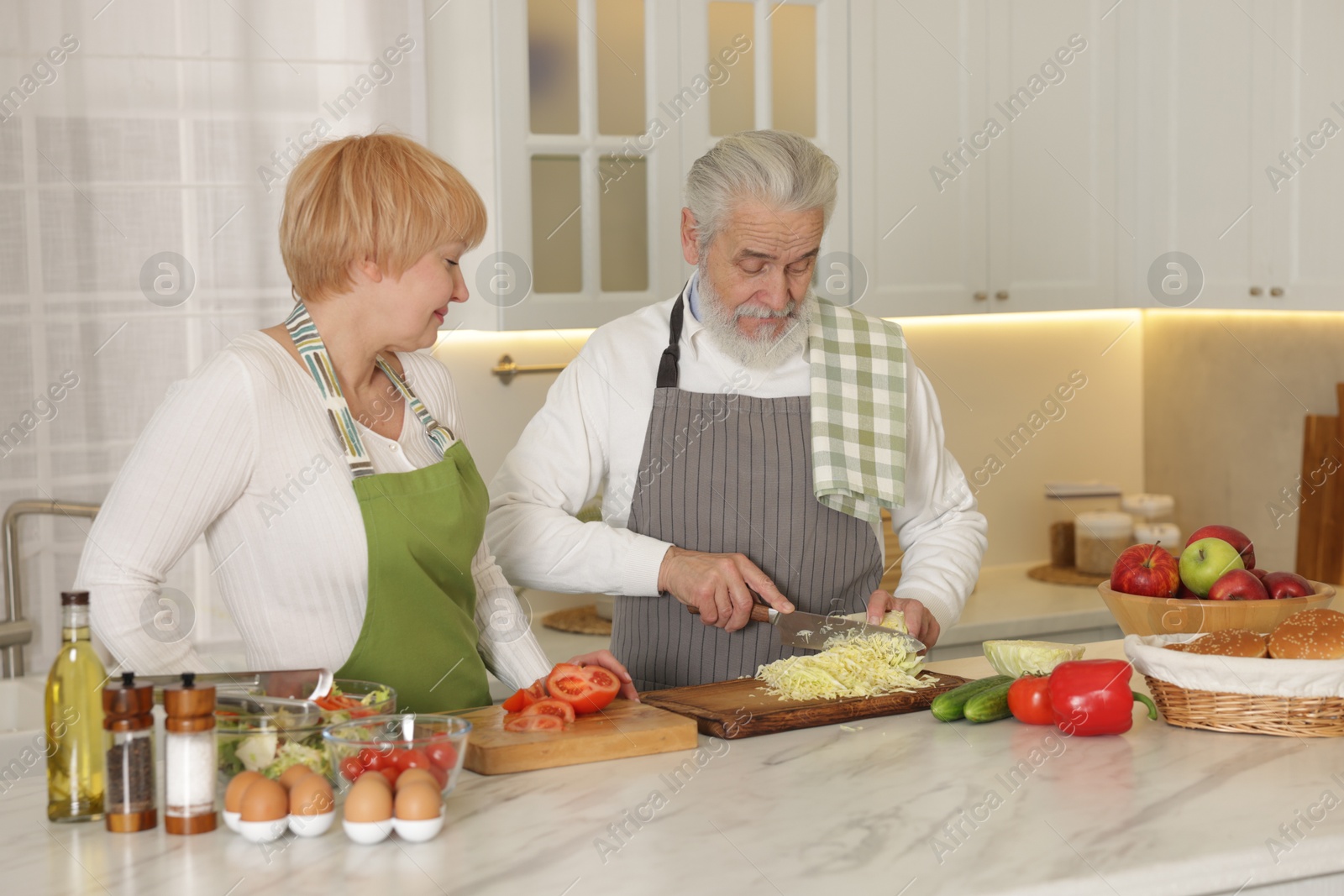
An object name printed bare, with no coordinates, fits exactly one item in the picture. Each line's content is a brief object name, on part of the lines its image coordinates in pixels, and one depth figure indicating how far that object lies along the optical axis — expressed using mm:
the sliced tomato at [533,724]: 3505
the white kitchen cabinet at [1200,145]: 5452
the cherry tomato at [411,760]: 3243
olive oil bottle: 3214
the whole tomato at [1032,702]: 3627
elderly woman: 3463
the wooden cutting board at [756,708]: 3593
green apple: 3798
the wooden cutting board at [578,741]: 3436
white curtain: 4745
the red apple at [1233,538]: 3855
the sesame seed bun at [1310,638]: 3523
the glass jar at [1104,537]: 6258
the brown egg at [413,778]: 3202
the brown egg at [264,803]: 3178
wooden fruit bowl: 3704
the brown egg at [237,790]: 3198
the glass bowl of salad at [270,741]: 3256
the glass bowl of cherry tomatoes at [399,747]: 3243
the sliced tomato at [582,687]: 3579
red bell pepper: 3555
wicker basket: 3555
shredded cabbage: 3698
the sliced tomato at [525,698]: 3572
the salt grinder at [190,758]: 3183
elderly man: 4024
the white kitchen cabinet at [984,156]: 5614
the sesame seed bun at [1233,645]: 3558
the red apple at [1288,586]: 3731
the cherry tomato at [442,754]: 3254
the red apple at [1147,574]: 3794
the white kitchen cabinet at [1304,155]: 5081
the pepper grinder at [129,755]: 3175
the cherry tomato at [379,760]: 3245
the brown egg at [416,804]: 3180
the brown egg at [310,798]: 3189
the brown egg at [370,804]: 3174
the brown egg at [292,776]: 3212
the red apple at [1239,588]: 3724
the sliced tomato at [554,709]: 3536
